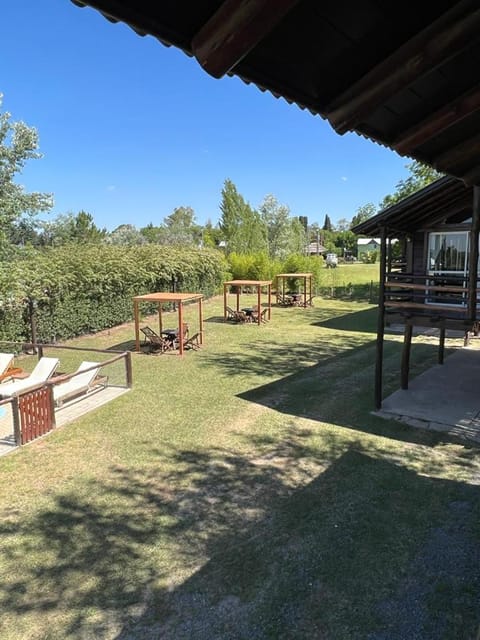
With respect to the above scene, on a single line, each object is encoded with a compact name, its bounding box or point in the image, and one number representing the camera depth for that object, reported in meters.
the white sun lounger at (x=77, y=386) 9.06
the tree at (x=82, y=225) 51.22
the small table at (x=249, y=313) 21.30
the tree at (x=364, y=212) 80.82
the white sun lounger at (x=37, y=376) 9.50
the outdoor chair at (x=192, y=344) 15.02
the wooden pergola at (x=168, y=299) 14.26
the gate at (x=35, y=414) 7.28
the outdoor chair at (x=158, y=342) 14.78
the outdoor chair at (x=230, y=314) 21.06
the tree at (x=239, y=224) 42.78
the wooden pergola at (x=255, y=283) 20.03
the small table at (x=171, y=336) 15.14
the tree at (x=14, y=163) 13.34
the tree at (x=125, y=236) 58.09
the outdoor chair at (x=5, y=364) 10.67
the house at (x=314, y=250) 64.74
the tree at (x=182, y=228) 53.16
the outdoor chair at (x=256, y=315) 21.45
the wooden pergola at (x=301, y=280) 25.07
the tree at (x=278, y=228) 47.41
